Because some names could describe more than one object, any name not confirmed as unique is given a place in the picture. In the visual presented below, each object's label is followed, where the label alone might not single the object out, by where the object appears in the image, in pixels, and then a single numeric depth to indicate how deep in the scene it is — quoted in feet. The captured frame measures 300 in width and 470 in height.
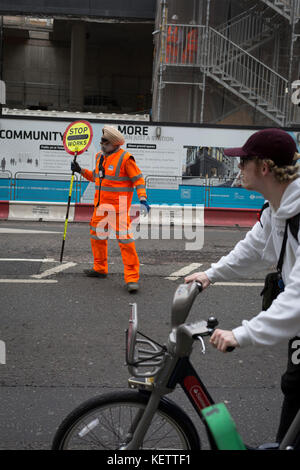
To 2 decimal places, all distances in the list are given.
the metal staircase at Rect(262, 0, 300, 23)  60.64
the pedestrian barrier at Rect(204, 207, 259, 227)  47.47
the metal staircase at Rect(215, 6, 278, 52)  64.69
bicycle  7.44
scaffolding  61.62
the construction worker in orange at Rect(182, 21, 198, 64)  62.64
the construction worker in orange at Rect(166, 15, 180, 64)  63.26
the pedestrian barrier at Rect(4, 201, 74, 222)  46.70
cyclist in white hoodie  7.08
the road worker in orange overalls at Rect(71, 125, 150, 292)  23.04
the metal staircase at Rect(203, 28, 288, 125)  61.57
